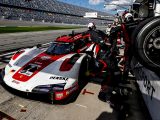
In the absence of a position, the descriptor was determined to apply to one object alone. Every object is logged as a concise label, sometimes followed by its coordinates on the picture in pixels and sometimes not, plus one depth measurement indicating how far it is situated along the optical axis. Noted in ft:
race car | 8.45
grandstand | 81.38
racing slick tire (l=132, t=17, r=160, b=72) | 6.11
